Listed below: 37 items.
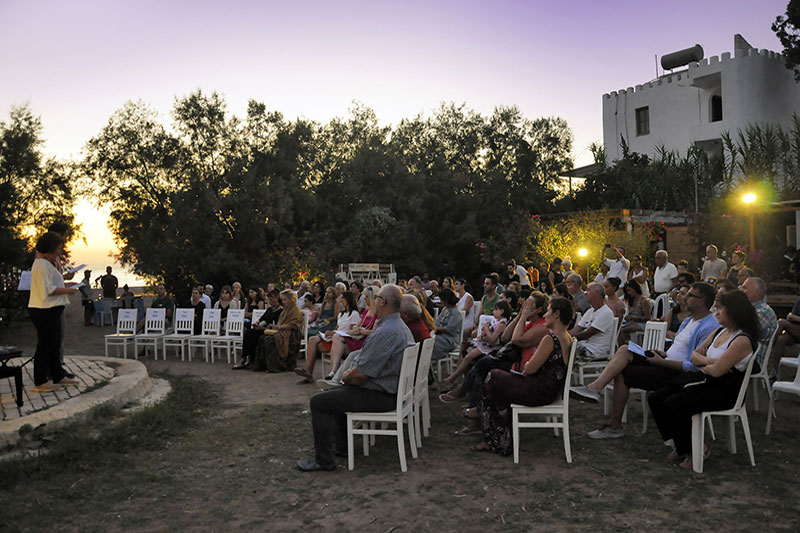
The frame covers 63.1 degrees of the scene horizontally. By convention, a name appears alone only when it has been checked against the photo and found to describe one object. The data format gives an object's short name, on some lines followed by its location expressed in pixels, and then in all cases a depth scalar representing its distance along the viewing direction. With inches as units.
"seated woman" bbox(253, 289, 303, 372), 380.8
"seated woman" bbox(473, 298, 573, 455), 188.5
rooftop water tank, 1119.0
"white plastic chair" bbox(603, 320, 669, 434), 240.5
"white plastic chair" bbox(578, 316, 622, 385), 256.4
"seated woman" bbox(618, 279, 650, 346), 312.8
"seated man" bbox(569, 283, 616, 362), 251.4
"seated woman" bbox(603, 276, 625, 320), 285.4
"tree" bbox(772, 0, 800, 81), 915.4
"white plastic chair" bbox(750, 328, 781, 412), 216.4
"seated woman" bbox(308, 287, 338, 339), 386.0
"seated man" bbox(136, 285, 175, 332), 484.1
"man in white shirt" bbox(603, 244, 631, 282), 456.8
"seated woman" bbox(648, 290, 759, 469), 172.6
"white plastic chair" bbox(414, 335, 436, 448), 208.4
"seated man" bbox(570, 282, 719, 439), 201.6
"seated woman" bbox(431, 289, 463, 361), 306.8
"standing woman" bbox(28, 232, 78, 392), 237.1
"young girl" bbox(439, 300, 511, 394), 264.8
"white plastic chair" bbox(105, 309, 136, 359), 455.8
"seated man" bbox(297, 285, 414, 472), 183.5
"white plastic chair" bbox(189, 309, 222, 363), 440.9
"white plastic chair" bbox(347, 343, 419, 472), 183.2
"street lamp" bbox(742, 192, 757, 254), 502.0
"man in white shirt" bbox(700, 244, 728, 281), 401.1
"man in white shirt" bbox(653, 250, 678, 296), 403.9
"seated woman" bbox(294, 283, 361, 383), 329.1
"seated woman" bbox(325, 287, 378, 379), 284.4
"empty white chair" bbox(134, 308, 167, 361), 456.4
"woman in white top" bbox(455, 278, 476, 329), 350.9
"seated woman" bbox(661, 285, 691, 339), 279.0
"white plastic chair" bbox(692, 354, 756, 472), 175.9
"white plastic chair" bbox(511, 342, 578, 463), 186.7
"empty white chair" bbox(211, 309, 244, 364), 427.5
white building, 994.1
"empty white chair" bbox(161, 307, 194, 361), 443.2
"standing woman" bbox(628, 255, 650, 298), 401.1
